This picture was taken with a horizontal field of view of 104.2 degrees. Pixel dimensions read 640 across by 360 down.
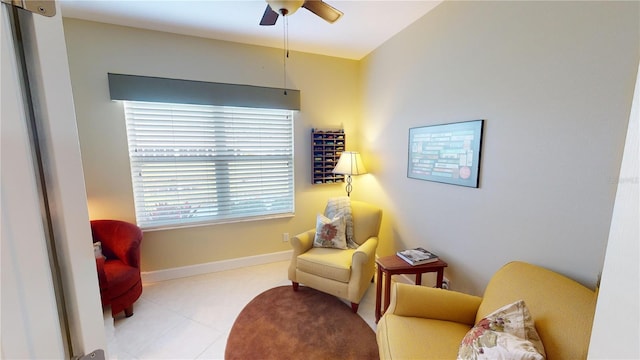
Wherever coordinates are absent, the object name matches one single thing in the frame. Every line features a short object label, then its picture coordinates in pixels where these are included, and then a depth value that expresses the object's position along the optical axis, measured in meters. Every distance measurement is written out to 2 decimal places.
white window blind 2.47
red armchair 1.91
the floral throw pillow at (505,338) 0.93
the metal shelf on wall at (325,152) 3.01
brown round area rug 1.72
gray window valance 2.29
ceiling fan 1.50
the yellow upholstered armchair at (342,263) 2.10
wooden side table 1.83
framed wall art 1.72
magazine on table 1.90
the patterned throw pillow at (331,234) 2.47
